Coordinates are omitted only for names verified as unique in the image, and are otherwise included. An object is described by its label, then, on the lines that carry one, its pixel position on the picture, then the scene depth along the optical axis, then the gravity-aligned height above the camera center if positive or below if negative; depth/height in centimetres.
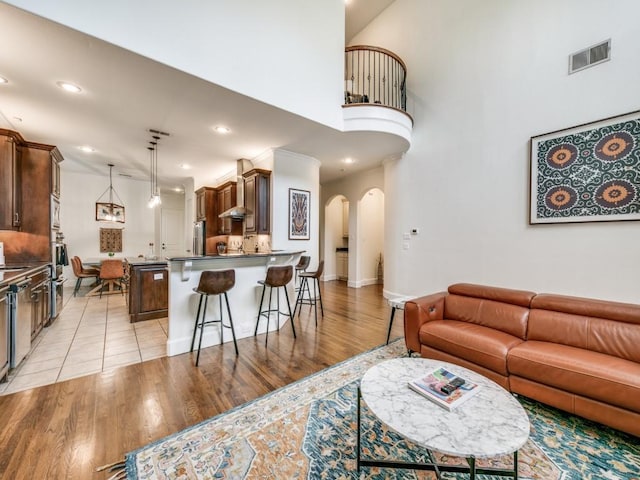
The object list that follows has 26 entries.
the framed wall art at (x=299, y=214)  521 +48
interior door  880 +21
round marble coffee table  111 -87
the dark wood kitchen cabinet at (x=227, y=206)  589 +77
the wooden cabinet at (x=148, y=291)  402 -85
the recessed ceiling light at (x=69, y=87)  285 +167
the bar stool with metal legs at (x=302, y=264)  473 -49
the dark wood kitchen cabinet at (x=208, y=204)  673 +86
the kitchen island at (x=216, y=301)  294 -72
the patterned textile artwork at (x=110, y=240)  733 -8
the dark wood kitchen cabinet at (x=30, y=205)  349 +44
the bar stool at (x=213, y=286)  280 -53
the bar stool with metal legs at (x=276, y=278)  325 -52
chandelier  724 +80
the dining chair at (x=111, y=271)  559 -73
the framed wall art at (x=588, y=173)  274 +74
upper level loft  408 +281
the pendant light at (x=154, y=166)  460 +170
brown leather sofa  169 -88
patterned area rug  145 -130
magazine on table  137 -85
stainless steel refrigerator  614 -2
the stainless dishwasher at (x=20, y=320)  240 -81
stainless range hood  523 +101
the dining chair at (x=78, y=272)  570 -77
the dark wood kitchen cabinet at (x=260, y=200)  497 +71
